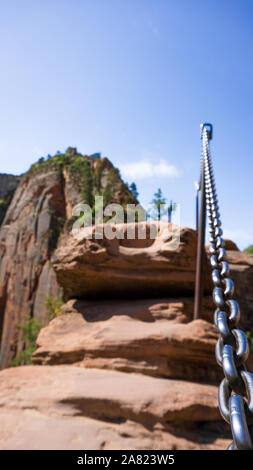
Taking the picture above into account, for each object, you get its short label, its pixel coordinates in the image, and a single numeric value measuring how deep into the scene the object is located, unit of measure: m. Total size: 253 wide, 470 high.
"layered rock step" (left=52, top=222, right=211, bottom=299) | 5.55
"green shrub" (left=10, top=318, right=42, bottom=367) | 15.32
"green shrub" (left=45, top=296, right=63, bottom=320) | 12.72
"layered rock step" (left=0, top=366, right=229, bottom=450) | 3.11
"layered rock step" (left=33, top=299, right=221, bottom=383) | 4.25
